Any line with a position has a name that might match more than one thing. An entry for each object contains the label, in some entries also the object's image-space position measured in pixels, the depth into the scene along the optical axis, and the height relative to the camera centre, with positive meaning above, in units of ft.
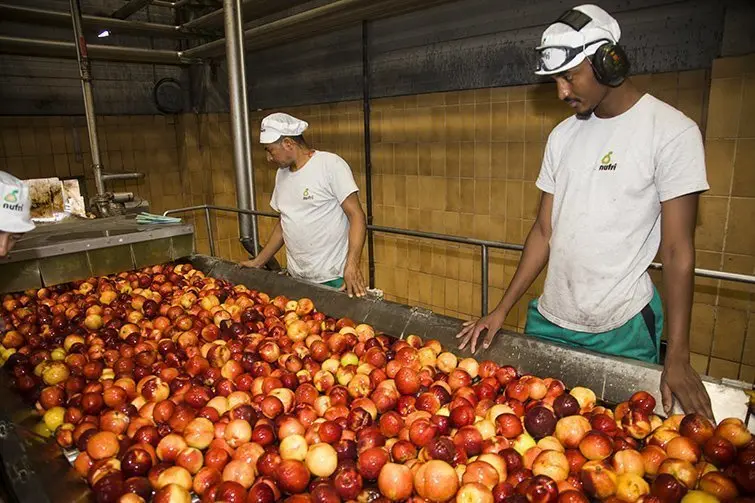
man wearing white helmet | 5.94 -0.92
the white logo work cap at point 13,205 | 6.31 -0.64
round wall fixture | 26.32 +3.03
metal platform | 9.59 -2.05
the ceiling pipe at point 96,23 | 18.58 +5.32
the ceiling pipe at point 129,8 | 20.35 +6.12
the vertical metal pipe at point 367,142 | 18.94 +0.21
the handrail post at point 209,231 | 15.27 -2.50
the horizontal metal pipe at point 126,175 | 17.74 -0.80
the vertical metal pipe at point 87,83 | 15.76 +2.26
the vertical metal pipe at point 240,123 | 13.35 +0.78
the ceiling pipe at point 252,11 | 19.31 +5.66
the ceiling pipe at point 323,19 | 13.89 +4.11
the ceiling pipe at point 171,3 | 22.33 +6.72
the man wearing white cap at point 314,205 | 11.30 -1.33
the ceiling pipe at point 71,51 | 18.33 +4.11
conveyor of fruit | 4.79 -3.01
